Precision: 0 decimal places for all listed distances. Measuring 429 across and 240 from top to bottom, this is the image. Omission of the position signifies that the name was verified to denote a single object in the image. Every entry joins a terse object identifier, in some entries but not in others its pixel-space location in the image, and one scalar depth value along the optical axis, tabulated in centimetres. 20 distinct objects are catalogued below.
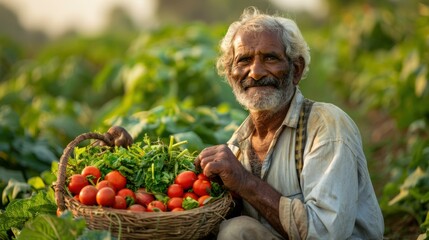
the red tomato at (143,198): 330
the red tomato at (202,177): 341
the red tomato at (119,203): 321
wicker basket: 310
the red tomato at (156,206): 318
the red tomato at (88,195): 321
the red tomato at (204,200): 326
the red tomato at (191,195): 332
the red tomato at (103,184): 328
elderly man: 332
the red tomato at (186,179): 339
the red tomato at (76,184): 334
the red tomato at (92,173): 342
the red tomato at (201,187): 334
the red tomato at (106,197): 317
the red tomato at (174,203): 325
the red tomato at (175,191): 334
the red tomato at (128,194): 326
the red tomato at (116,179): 336
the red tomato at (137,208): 317
